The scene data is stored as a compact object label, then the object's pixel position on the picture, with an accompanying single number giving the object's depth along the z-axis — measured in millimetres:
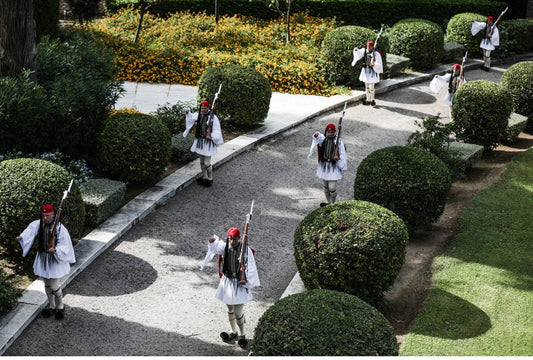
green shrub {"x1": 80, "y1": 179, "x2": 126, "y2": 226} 10945
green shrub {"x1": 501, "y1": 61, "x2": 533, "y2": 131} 16672
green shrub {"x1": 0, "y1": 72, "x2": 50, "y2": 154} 11414
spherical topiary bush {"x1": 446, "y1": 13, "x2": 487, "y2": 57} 21766
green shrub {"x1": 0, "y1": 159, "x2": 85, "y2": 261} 9438
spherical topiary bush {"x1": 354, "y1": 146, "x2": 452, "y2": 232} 10695
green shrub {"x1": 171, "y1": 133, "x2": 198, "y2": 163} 13680
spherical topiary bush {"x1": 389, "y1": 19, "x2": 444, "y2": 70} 20078
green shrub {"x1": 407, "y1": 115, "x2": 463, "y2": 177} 13016
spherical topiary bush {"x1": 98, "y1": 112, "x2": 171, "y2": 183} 12094
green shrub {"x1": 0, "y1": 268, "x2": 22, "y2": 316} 8680
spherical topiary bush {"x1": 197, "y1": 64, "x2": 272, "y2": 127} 15008
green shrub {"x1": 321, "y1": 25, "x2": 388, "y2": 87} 18297
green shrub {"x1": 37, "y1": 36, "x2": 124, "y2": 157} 12156
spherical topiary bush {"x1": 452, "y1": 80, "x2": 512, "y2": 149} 14945
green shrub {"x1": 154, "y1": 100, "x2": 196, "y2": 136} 14938
